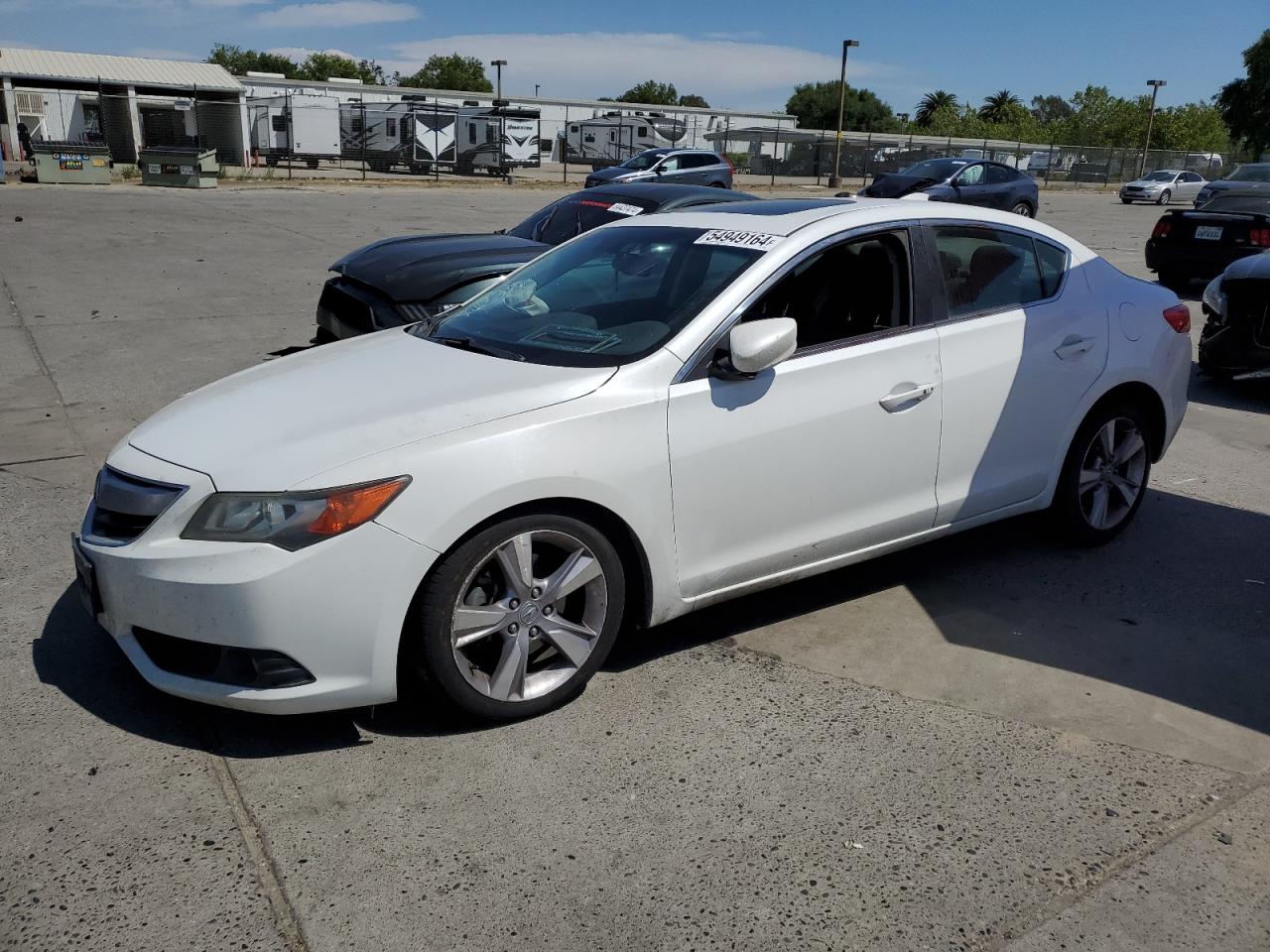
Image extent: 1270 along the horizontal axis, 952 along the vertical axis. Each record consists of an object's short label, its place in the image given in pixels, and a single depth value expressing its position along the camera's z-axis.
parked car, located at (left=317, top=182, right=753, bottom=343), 6.76
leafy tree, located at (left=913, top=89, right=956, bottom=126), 122.66
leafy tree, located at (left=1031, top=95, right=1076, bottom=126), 183.74
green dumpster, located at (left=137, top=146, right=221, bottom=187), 30.02
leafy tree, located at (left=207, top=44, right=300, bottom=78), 112.47
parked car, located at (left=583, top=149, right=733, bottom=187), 24.08
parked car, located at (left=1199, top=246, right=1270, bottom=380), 7.93
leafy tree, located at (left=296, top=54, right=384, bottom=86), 115.75
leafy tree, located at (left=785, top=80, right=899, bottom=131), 104.06
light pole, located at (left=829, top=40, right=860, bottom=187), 44.22
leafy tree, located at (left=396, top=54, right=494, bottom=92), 114.06
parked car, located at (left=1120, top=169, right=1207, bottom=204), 41.03
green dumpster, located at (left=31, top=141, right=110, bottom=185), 29.95
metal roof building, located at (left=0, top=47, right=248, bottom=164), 41.34
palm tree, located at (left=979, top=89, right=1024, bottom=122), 118.56
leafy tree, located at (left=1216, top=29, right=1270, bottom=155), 60.94
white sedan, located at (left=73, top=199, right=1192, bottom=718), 3.07
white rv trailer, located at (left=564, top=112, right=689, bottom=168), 49.44
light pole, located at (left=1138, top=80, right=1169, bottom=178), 59.25
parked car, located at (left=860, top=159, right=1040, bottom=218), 23.16
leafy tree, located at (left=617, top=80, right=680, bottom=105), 127.69
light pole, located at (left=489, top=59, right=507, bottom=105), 64.96
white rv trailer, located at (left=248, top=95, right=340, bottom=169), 42.28
